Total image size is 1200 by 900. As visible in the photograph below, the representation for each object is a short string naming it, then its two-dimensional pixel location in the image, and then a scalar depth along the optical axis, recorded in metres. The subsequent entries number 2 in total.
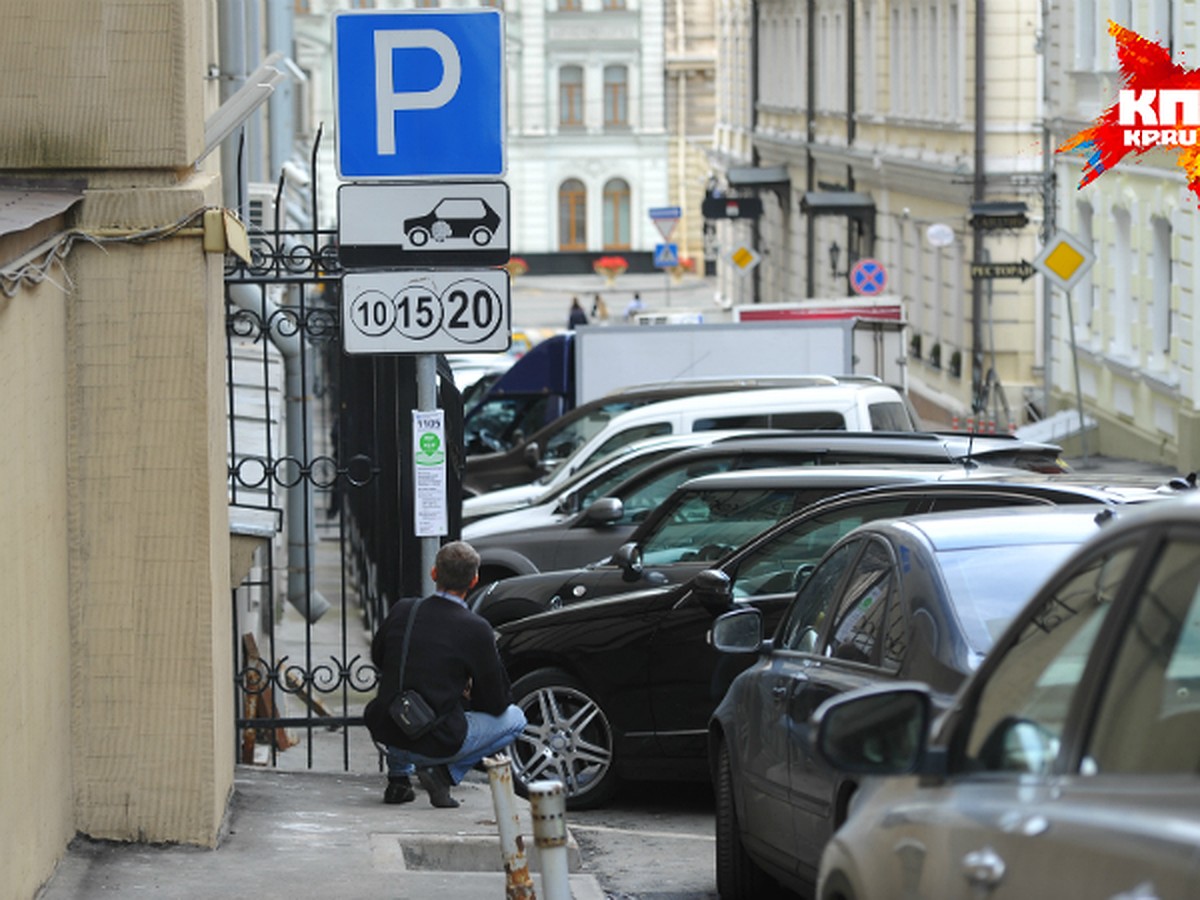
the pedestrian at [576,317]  53.06
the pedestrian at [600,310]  60.12
